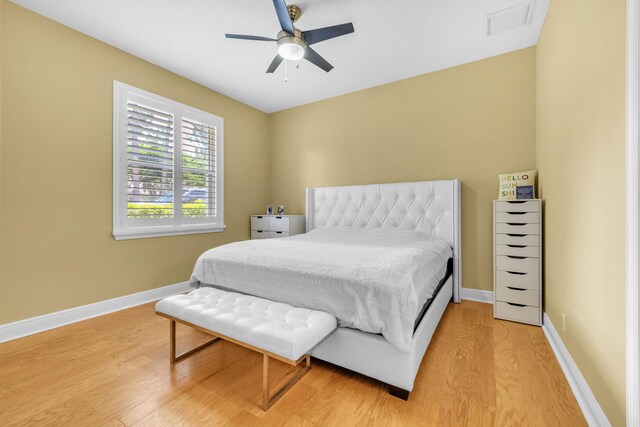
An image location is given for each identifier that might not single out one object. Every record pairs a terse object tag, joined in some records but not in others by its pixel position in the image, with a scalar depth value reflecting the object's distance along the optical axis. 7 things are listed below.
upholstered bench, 1.36
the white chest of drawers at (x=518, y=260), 2.41
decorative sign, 2.62
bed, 1.51
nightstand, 4.04
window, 2.84
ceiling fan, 2.04
